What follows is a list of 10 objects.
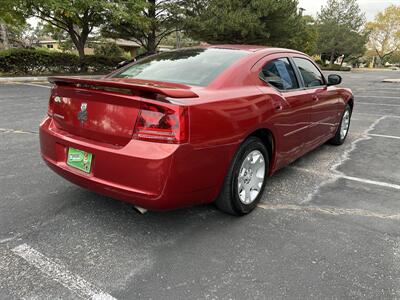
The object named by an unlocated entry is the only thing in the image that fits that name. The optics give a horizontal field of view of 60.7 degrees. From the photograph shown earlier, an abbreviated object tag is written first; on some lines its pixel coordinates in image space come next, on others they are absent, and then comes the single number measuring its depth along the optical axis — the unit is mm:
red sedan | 2350
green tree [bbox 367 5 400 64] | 71812
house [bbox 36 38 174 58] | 44469
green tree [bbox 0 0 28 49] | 16109
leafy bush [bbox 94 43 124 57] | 33756
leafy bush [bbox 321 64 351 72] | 48375
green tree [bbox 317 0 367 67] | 52344
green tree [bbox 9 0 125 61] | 15391
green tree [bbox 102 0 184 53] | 20000
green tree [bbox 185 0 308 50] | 20938
